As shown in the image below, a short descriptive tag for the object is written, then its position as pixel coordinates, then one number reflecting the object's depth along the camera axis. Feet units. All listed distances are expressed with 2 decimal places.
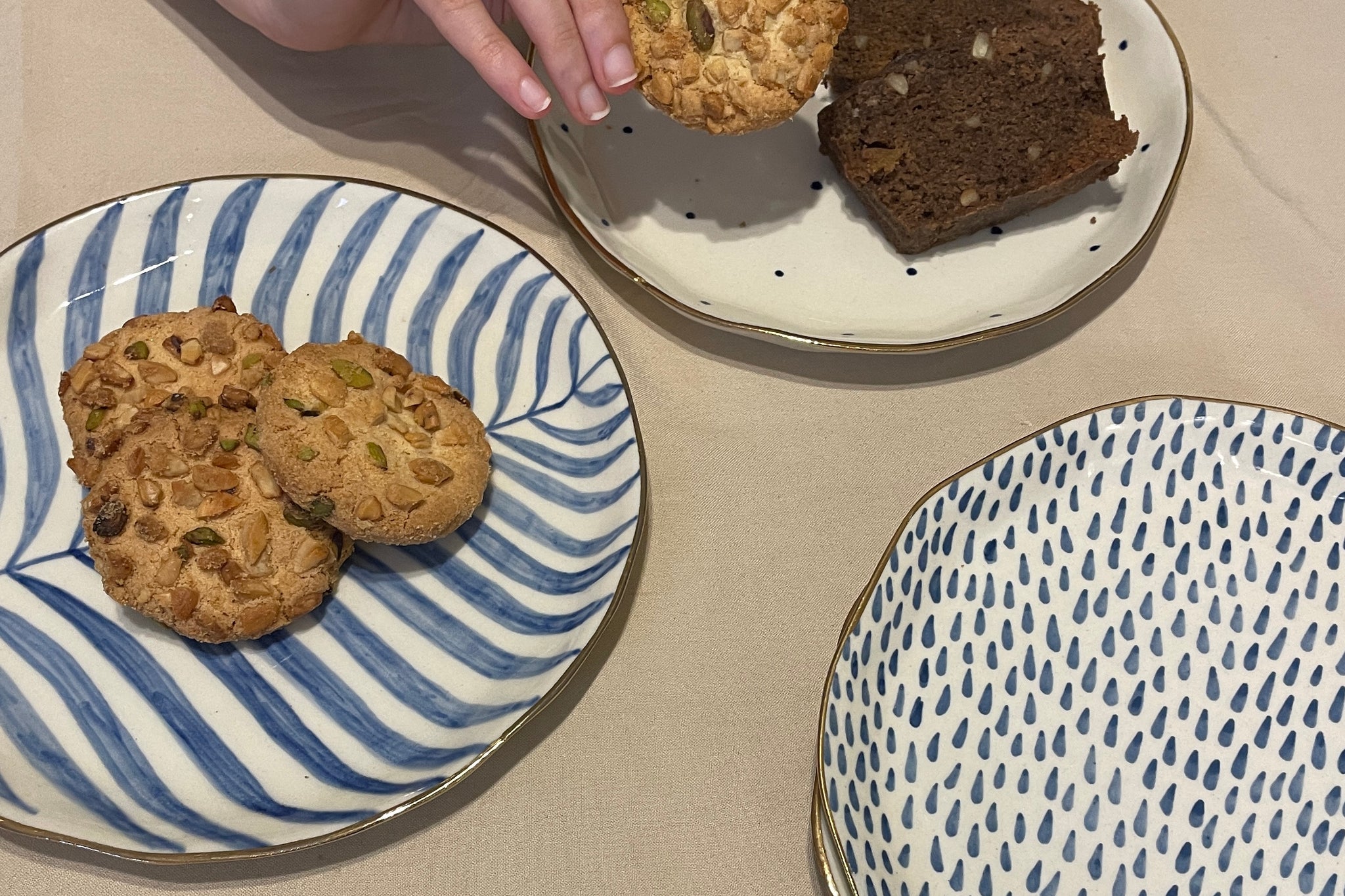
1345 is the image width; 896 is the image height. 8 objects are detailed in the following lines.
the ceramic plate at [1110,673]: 1.72
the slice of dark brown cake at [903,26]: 1.96
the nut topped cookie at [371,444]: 1.64
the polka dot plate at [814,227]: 1.91
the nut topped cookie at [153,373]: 1.72
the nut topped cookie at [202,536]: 1.66
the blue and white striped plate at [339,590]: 1.69
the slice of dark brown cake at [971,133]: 1.91
